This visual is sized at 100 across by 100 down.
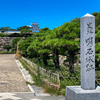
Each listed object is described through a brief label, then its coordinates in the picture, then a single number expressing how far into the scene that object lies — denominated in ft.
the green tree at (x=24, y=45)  82.94
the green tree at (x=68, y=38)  29.58
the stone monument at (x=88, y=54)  16.49
